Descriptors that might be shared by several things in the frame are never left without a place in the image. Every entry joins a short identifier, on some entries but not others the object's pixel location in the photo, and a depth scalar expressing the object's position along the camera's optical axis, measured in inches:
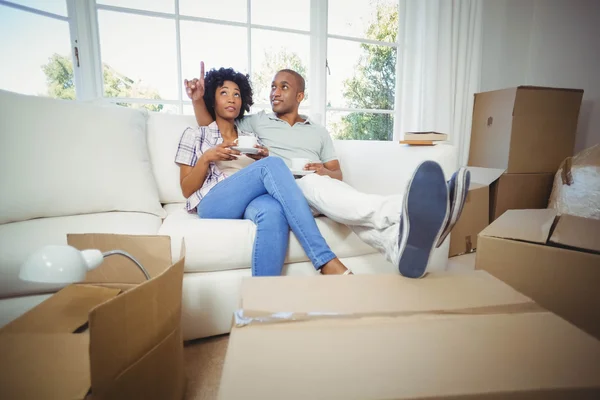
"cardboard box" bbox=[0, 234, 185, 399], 18.0
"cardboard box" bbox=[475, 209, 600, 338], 27.8
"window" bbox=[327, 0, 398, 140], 88.2
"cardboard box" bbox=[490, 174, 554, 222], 71.0
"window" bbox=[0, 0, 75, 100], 60.7
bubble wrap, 60.4
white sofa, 37.0
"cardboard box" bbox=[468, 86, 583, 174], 70.6
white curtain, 84.4
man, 26.2
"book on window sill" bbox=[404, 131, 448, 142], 57.1
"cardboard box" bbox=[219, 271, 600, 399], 12.3
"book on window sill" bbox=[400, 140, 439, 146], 55.9
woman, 38.6
